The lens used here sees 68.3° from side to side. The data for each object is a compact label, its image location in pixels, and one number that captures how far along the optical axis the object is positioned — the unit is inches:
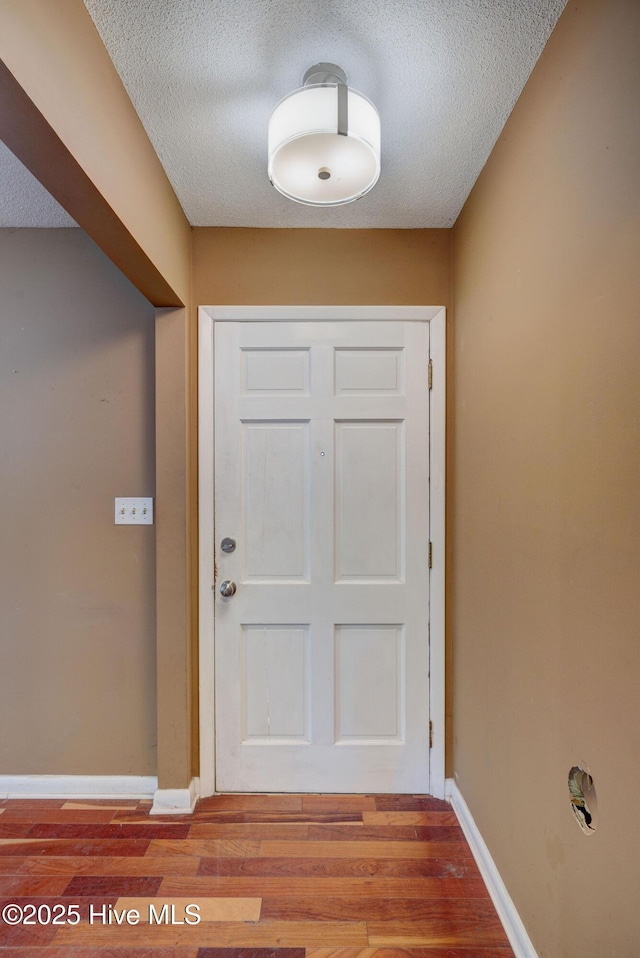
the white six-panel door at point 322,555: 74.0
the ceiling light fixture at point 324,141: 43.8
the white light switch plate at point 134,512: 73.7
